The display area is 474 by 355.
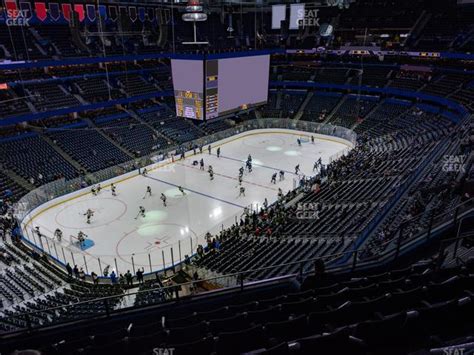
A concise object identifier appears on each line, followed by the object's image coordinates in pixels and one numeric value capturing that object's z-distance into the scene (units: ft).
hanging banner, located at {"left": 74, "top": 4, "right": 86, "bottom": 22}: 124.16
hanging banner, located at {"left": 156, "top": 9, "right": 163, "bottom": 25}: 150.41
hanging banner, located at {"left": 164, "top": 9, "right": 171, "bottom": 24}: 153.35
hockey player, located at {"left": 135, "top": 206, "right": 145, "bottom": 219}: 77.36
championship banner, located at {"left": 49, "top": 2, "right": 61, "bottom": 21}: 118.87
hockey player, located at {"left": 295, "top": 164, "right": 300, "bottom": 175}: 99.39
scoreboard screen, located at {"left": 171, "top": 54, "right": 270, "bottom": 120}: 76.74
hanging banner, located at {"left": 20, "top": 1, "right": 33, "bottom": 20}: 109.81
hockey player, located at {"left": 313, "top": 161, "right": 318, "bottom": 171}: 100.99
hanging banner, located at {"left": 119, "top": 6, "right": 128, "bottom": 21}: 136.52
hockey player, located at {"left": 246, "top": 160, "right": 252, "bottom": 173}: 103.65
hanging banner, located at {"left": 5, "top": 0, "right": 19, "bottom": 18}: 104.05
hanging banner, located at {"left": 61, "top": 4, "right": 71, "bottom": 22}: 121.33
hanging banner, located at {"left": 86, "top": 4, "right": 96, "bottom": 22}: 127.61
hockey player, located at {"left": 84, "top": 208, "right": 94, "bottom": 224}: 75.10
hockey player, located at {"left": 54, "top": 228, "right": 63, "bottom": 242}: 66.90
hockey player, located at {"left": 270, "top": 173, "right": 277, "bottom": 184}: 93.33
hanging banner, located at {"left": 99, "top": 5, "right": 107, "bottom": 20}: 131.85
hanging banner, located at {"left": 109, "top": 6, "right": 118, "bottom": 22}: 133.49
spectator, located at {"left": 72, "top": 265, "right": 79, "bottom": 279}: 55.67
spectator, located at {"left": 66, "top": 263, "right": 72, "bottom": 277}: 55.36
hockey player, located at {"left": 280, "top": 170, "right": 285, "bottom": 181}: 95.99
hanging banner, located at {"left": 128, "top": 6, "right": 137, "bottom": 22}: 138.82
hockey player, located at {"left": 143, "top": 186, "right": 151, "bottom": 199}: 87.82
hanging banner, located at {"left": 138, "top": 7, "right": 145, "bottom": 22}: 142.90
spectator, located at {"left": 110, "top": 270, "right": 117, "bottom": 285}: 54.54
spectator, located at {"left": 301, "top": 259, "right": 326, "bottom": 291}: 22.87
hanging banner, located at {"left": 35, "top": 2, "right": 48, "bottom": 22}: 115.96
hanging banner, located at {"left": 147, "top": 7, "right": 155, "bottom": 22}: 147.29
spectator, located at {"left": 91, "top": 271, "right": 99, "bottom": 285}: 54.39
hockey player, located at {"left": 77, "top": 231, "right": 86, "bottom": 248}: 65.82
